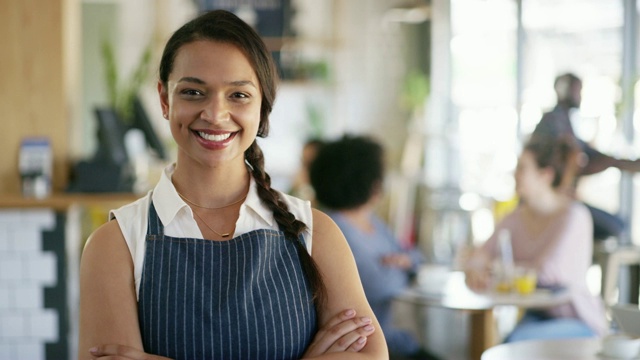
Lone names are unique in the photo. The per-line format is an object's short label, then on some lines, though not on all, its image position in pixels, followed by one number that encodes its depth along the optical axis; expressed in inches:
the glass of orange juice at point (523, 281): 157.6
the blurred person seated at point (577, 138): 208.1
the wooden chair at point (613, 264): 200.8
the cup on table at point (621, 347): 96.3
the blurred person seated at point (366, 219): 148.5
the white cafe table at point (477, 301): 149.6
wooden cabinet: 172.6
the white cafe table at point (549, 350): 97.5
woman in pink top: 162.9
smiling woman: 68.8
